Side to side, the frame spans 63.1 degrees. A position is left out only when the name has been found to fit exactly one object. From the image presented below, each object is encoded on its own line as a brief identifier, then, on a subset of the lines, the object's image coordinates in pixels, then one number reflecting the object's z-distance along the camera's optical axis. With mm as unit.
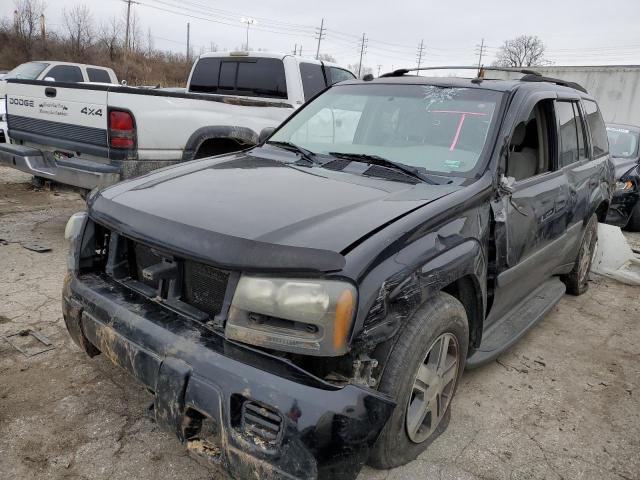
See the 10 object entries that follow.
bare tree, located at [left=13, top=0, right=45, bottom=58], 38375
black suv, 1810
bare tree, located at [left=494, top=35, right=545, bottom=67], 63344
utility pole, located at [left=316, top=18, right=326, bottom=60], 70256
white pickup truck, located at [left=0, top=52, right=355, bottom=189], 4770
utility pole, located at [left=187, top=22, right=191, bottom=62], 55225
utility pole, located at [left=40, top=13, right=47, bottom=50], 39122
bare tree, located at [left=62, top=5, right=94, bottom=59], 40656
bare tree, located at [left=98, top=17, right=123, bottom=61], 44031
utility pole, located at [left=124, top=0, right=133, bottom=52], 43847
